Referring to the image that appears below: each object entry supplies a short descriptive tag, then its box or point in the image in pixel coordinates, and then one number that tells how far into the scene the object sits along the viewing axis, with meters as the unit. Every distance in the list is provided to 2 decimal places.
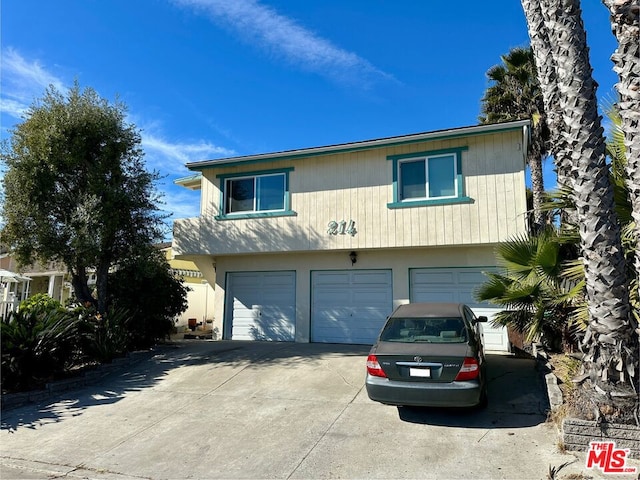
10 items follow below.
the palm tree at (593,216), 5.38
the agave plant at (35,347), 8.94
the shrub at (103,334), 10.74
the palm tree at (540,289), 7.33
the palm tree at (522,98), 16.77
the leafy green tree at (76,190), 11.11
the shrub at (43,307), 10.51
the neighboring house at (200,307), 20.17
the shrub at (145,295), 12.56
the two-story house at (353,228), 11.63
